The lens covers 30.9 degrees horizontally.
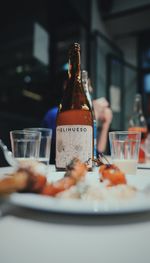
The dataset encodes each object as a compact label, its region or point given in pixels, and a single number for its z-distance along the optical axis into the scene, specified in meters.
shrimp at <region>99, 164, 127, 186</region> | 0.43
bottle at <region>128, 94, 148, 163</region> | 1.44
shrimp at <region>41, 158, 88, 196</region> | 0.38
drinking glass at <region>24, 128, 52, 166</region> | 0.67
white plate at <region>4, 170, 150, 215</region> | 0.29
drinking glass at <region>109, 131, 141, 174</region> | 0.74
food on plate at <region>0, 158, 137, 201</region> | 0.34
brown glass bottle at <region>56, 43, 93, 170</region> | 0.65
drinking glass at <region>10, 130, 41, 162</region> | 0.62
